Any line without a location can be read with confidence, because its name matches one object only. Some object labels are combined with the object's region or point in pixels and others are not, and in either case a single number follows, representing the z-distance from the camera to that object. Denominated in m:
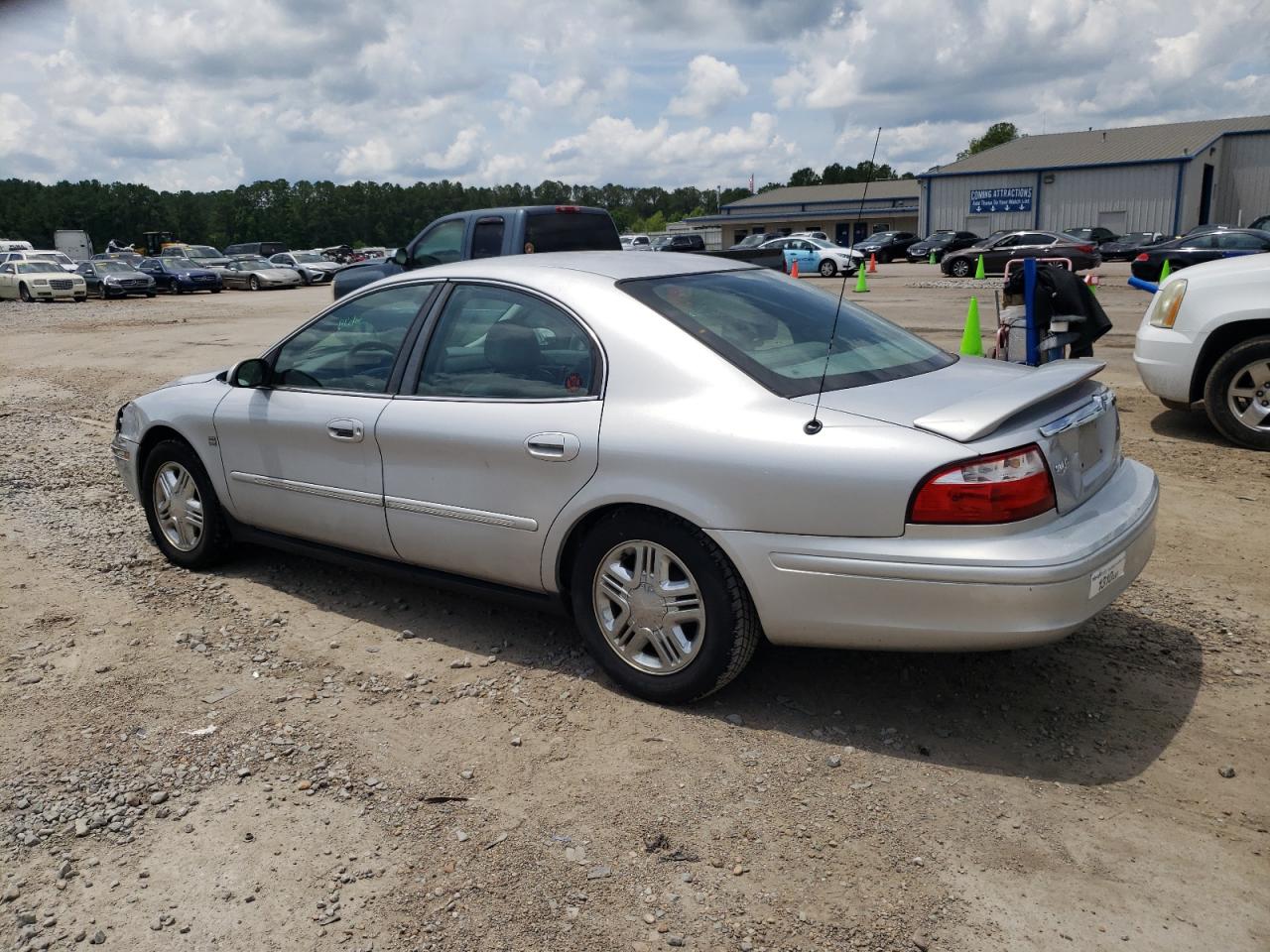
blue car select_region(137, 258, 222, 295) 37.03
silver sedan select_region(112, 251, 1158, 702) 3.22
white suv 7.24
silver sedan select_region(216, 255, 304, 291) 38.81
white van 58.53
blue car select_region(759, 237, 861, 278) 35.67
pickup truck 11.77
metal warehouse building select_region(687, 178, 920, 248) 75.69
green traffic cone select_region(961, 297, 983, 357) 10.52
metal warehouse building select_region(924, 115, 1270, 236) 51.16
